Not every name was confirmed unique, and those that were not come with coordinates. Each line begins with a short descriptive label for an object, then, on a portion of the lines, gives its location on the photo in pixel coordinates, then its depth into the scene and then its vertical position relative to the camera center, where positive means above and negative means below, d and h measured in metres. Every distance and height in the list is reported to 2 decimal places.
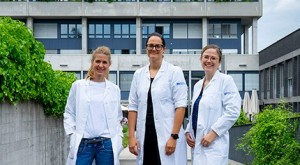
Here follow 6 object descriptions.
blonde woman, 5.94 -0.44
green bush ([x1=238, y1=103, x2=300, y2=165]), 9.11 -0.97
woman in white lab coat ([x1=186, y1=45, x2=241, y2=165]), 5.74 -0.31
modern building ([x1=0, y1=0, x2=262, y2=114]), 52.72 +5.31
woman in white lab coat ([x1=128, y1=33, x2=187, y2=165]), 5.81 -0.31
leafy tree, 6.59 +0.18
